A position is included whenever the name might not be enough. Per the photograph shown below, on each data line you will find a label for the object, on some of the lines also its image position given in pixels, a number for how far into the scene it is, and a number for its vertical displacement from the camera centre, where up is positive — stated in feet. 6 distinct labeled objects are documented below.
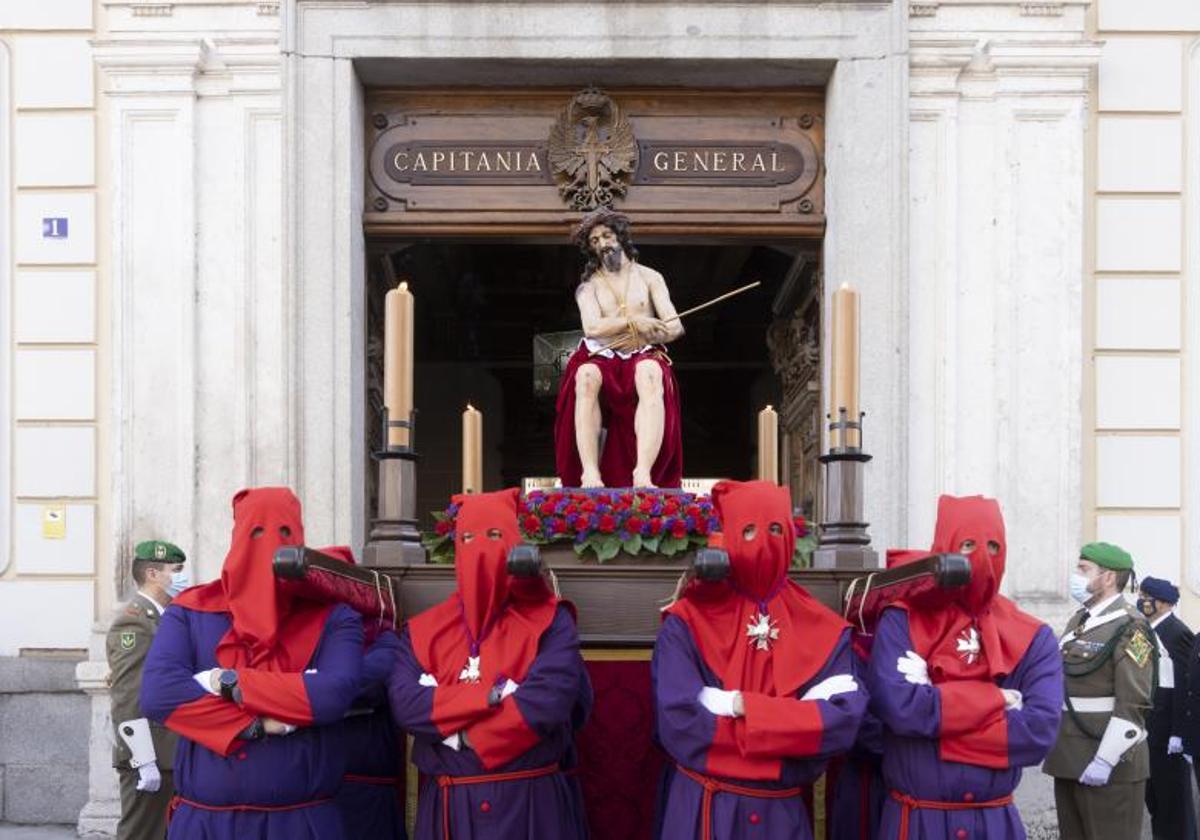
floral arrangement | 21.68 -1.46
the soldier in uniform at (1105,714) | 26.12 -4.83
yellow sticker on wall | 32.76 -2.27
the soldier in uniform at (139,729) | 25.62 -5.05
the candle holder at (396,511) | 21.24 -1.32
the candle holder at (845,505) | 21.18 -1.21
